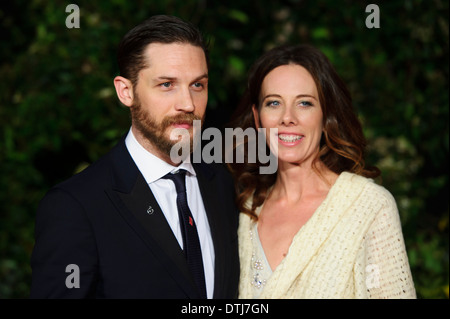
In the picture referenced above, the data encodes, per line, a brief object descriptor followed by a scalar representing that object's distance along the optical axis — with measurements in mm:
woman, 2100
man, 1739
